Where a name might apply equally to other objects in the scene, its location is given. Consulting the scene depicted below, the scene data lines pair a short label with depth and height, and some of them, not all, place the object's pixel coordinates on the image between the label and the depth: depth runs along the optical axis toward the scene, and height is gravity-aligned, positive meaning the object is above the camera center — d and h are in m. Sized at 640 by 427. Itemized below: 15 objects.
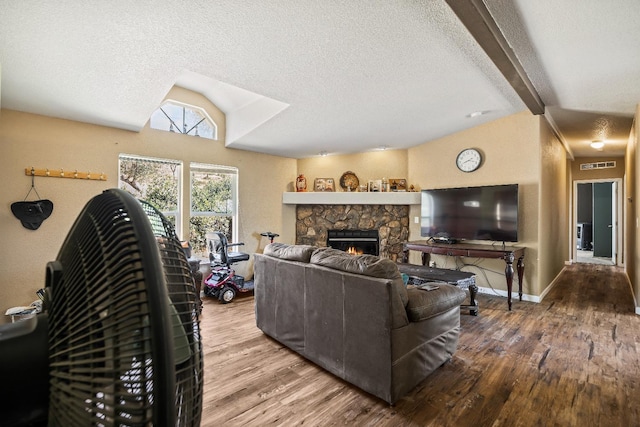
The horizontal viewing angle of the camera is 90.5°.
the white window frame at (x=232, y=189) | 4.66 +0.36
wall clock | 4.70 +0.76
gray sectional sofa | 1.90 -0.73
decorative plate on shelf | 5.91 +0.56
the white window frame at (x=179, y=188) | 4.18 +0.33
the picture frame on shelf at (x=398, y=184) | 5.59 +0.47
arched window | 4.30 +1.32
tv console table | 3.84 -0.54
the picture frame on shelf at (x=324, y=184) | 5.97 +0.51
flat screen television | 4.21 -0.04
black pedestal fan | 0.32 -0.15
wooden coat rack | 3.23 +0.42
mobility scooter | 4.17 -0.87
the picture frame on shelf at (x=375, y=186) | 5.68 +0.45
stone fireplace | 5.61 -0.21
